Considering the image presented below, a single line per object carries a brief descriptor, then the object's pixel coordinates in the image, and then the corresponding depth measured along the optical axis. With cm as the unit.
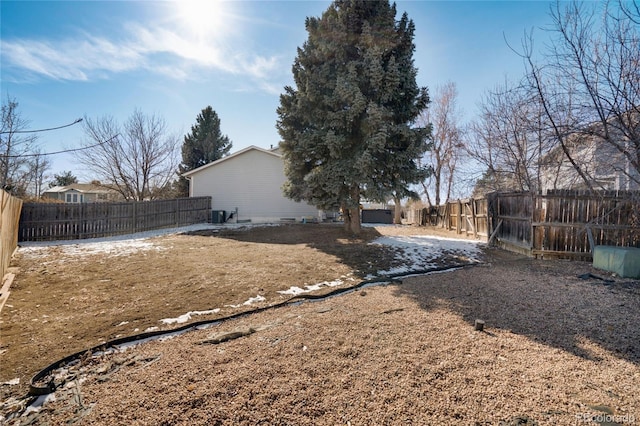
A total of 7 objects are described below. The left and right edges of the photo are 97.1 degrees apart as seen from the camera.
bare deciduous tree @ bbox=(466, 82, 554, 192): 1071
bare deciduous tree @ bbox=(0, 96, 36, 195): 964
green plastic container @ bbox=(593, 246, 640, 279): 550
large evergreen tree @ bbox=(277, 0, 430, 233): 957
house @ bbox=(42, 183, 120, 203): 3236
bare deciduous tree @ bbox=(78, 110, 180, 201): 1788
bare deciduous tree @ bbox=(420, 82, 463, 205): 2142
